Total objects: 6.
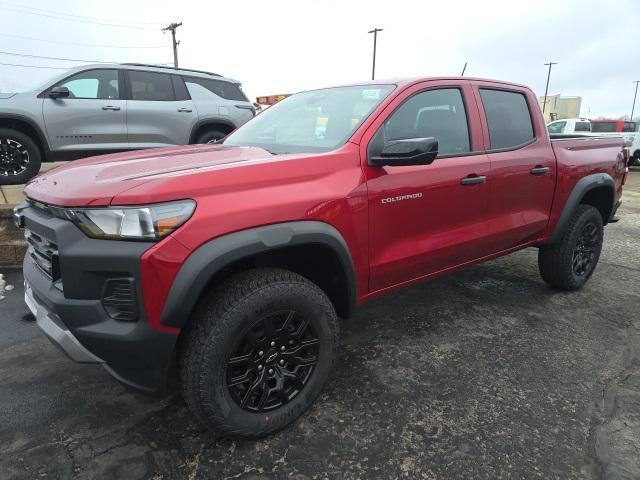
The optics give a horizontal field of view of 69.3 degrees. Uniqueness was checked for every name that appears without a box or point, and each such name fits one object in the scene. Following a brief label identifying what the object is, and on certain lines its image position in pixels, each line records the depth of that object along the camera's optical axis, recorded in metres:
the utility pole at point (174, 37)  33.06
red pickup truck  1.82
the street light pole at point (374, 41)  38.00
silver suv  5.89
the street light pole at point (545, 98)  53.56
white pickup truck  15.61
